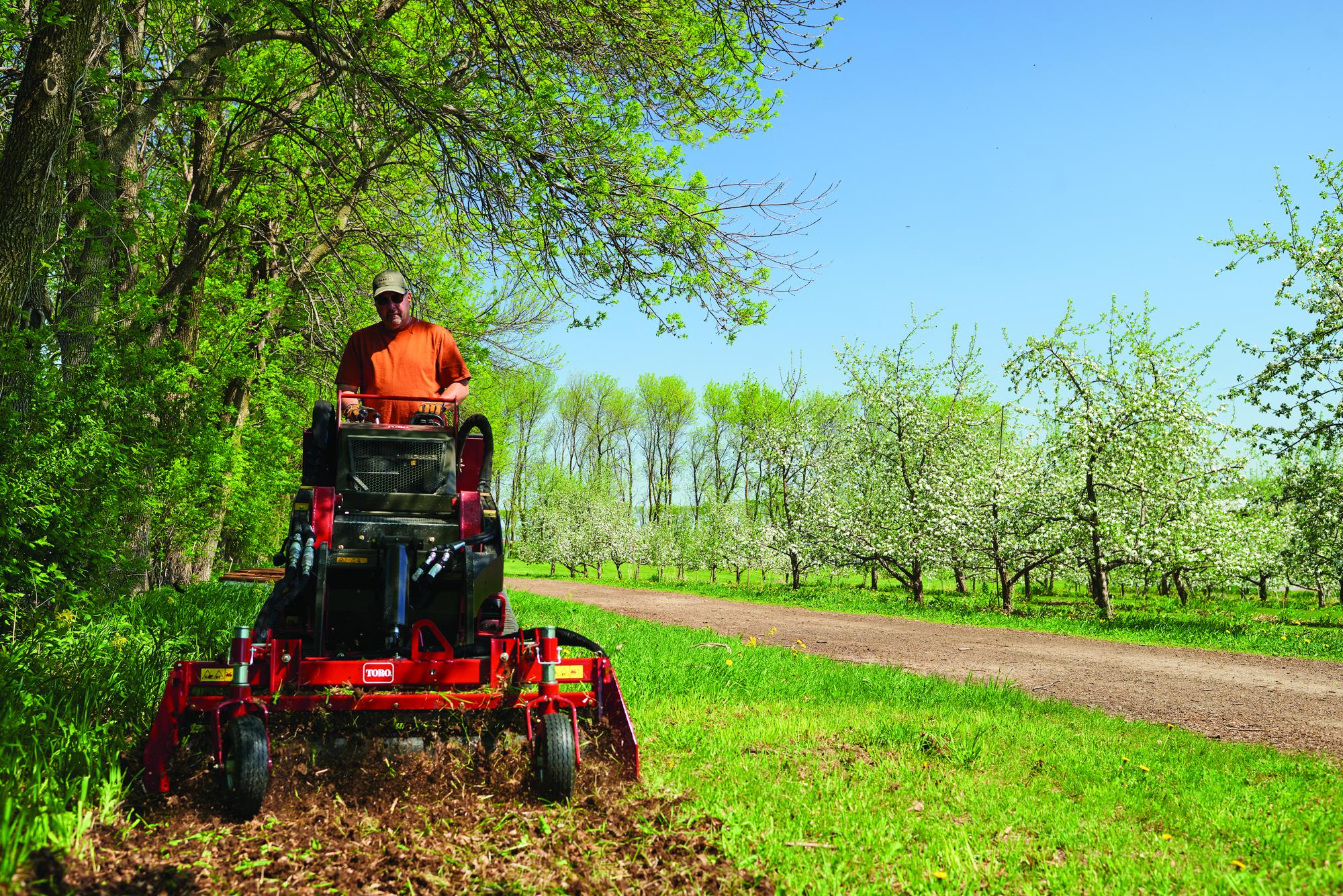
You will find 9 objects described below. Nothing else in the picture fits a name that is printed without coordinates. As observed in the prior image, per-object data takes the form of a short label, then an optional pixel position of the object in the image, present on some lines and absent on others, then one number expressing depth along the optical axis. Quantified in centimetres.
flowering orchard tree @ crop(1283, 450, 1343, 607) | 1727
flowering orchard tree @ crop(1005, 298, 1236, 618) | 1970
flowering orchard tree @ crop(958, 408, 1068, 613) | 2164
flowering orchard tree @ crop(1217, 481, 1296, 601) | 1927
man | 549
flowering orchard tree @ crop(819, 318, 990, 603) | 2473
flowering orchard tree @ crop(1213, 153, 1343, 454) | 1656
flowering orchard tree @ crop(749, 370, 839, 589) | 2906
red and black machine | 429
